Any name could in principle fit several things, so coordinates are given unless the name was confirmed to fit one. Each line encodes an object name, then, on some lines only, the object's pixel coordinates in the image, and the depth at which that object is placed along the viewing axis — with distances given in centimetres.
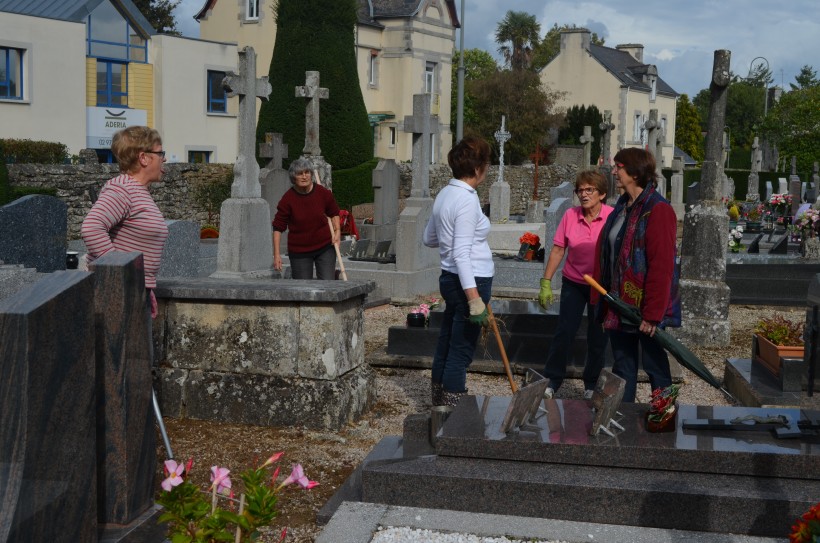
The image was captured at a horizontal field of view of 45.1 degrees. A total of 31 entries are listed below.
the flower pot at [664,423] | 470
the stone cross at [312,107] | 1608
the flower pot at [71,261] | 858
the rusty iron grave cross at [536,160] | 3359
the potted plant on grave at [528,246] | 1382
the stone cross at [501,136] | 3152
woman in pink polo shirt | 639
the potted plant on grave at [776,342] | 696
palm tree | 7388
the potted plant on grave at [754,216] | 2234
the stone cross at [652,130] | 2739
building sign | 3092
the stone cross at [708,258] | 966
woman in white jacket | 541
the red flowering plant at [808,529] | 299
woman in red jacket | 543
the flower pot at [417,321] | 845
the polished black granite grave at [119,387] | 309
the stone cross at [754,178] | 3683
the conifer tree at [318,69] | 2945
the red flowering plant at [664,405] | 471
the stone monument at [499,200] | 2381
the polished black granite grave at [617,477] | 418
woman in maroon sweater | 848
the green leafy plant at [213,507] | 284
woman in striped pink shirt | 488
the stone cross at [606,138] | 2711
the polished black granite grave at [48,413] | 252
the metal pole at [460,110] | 3025
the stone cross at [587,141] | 2880
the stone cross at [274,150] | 1659
